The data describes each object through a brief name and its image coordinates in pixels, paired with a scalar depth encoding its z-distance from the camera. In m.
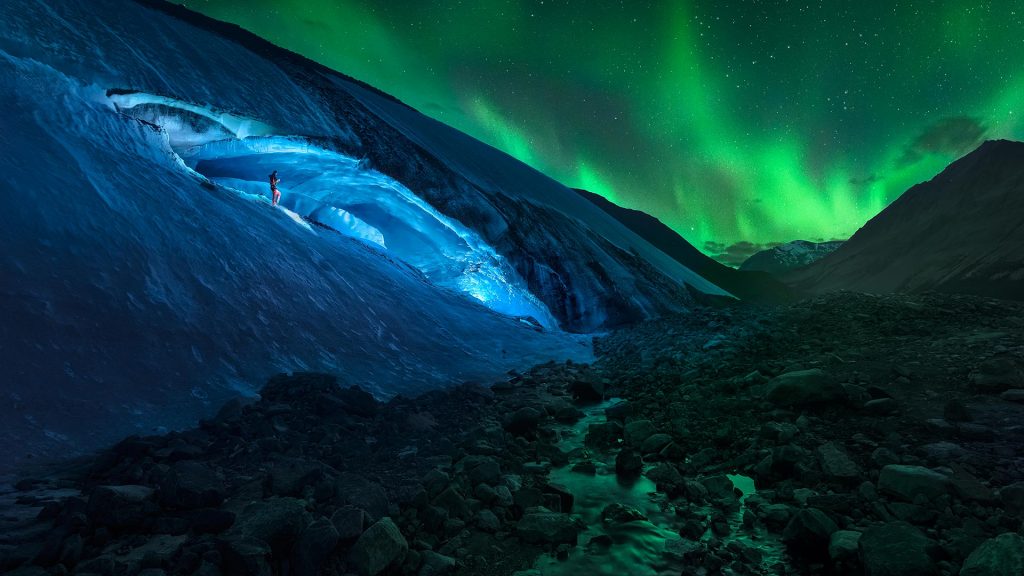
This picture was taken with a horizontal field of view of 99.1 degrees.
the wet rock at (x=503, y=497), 4.03
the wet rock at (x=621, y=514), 3.90
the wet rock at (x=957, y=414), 4.78
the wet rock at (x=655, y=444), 5.30
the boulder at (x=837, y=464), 3.82
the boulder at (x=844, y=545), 2.96
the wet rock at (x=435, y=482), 4.09
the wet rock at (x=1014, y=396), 5.28
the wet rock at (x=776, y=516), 3.51
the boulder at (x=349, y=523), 3.06
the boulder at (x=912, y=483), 3.36
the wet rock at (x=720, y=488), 4.05
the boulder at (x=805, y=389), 5.66
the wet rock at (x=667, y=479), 4.34
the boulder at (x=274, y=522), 2.87
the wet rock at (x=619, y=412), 6.80
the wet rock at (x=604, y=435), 5.95
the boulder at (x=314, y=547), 2.80
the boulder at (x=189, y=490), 3.29
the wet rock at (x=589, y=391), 8.66
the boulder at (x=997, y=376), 5.63
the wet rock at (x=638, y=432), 5.75
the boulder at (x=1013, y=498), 3.17
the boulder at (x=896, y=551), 2.66
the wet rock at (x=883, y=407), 5.25
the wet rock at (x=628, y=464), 4.89
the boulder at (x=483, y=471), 4.36
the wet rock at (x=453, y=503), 3.76
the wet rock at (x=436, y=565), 3.04
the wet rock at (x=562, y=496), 4.12
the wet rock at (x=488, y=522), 3.67
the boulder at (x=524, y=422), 6.35
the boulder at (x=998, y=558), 2.37
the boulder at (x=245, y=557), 2.58
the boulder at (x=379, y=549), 2.92
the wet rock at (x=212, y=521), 3.01
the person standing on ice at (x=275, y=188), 16.98
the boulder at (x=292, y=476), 3.62
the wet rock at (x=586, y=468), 5.02
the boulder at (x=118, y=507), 2.98
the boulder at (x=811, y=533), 3.21
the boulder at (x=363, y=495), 3.50
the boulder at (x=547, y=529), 3.59
